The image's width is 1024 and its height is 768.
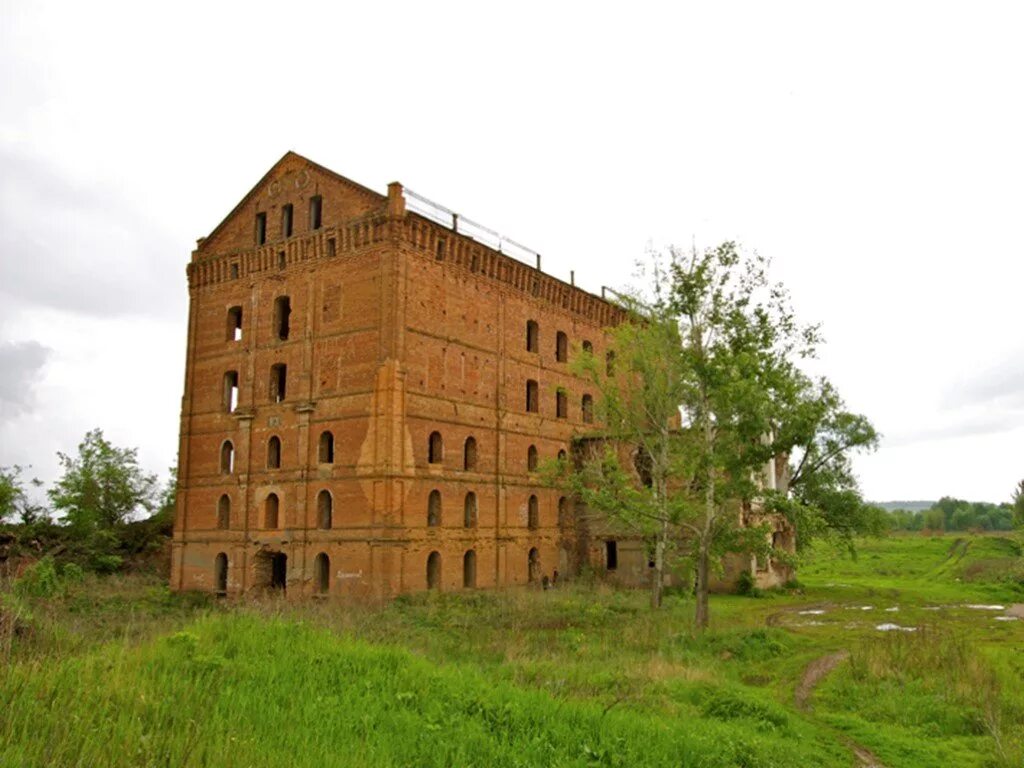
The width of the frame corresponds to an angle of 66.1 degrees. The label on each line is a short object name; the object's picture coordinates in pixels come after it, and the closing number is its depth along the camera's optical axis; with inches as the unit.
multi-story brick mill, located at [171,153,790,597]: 997.2
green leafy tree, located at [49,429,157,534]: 1419.8
